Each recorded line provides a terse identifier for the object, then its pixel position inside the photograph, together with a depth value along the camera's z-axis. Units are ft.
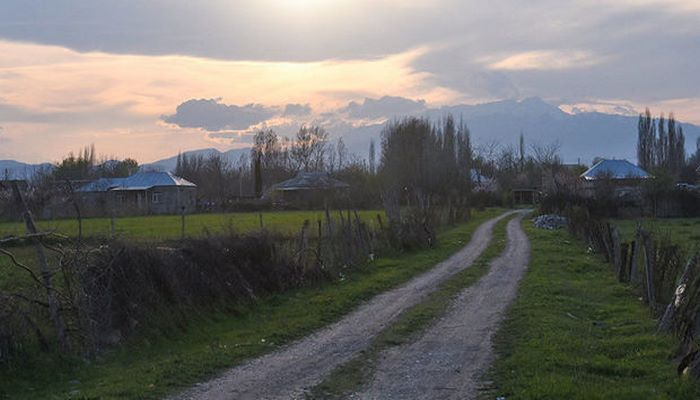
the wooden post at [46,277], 37.24
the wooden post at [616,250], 67.56
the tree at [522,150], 452.10
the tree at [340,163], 412.44
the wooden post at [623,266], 64.88
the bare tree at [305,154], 444.96
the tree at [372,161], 343.96
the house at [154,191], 291.46
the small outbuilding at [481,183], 340.80
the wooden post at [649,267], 49.24
